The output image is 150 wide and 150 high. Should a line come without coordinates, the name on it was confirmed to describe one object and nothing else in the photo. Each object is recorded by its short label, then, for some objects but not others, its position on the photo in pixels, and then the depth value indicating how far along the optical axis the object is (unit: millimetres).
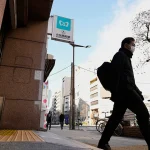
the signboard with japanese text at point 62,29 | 7706
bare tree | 17278
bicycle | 9539
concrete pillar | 4918
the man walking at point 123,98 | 2674
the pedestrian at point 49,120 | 18984
